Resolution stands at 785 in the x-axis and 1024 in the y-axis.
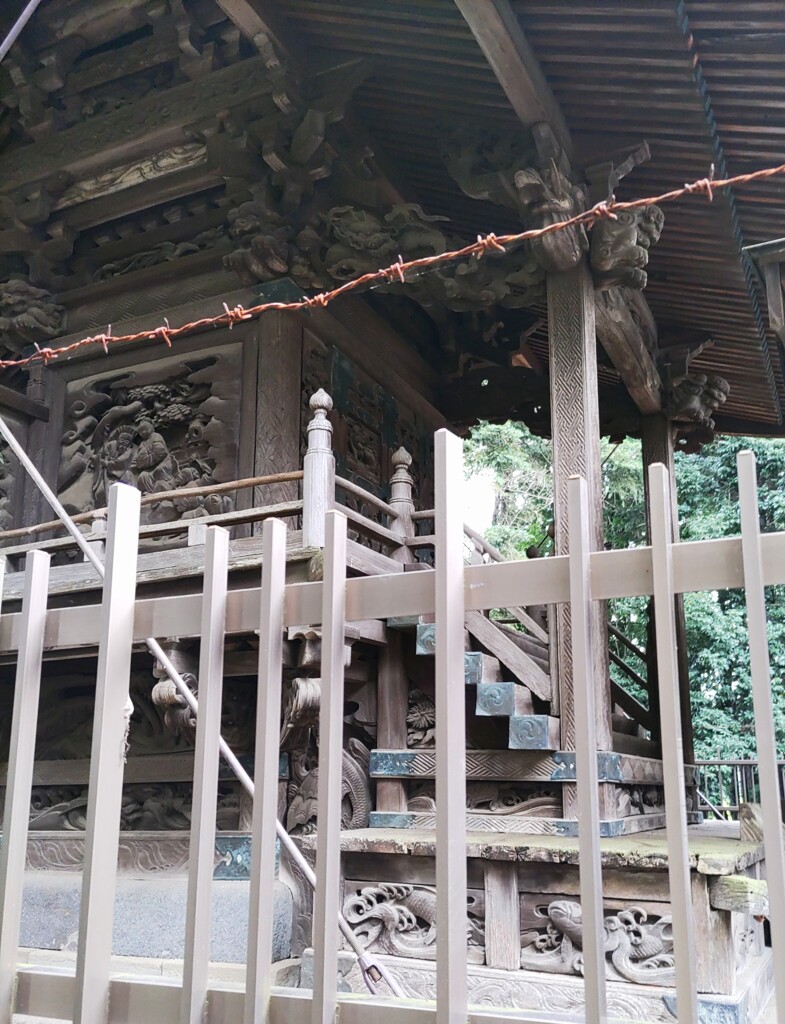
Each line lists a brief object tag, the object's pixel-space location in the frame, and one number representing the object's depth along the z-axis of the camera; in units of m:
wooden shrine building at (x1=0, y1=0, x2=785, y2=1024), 4.60
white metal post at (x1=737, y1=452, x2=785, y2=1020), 1.37
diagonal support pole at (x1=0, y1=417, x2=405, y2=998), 2.37
